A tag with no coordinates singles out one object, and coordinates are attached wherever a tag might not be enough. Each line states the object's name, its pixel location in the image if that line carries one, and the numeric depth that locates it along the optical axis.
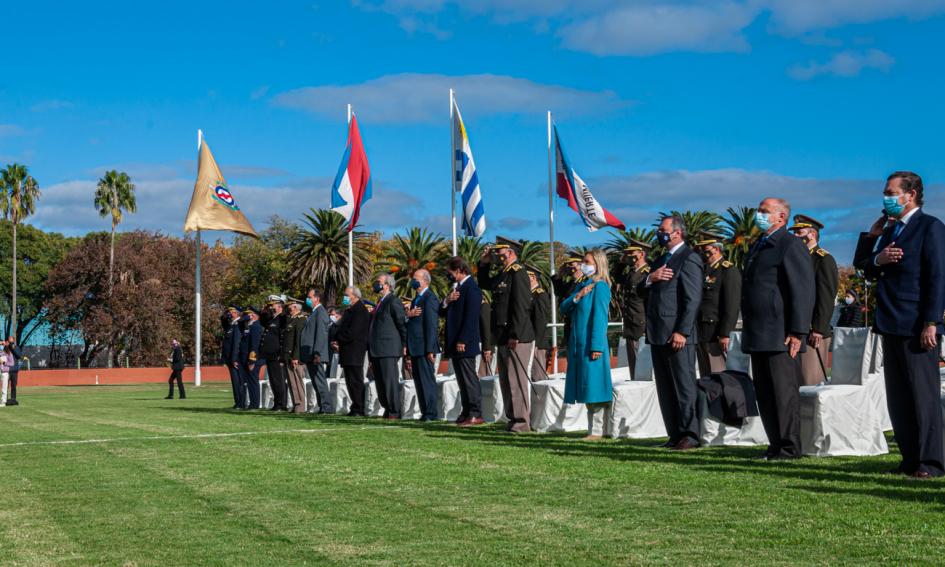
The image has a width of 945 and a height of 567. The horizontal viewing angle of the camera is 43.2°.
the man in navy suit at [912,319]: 8.40
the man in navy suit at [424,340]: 16.70
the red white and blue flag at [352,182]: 29.64
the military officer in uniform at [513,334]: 13.96
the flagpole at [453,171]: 27.83
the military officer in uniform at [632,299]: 17.60
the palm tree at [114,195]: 80.00
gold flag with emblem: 41.88
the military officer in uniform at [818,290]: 12.27
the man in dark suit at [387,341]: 17.84
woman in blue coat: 12.37
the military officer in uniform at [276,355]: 22.64
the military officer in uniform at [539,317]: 18.20
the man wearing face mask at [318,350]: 20.38
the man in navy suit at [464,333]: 15.08
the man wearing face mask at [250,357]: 24.08
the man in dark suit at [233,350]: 24.95
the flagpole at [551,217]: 31.00
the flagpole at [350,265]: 30.98
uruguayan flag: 26.77
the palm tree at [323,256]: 74.56
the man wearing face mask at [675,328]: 11.08
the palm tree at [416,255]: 76.81
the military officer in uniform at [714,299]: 14.20
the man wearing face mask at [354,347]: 19.11
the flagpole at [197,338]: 48.62
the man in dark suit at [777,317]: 9.63
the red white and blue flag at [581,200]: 27.83
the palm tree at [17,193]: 79.56
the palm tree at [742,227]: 75.88
